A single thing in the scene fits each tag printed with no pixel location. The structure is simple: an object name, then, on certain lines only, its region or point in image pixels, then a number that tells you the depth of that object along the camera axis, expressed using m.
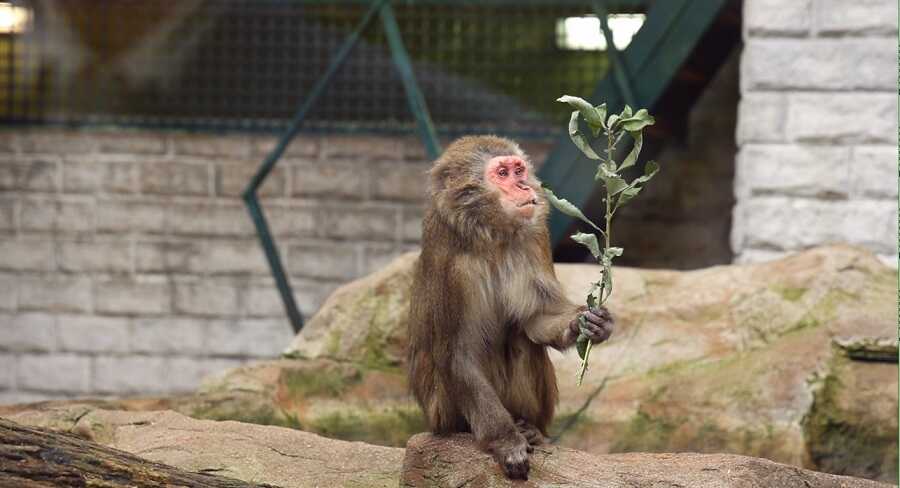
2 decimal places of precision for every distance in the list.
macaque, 8.63
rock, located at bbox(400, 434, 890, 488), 7.80
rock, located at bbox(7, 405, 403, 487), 8.49
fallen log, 6.91
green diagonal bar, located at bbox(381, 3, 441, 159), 14.59
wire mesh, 16.41
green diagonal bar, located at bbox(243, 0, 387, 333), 15.21
